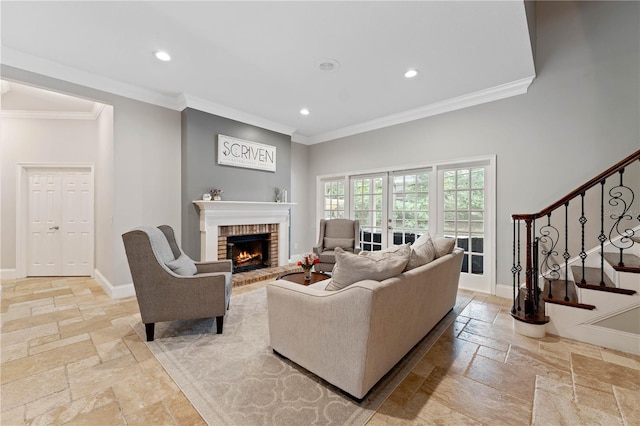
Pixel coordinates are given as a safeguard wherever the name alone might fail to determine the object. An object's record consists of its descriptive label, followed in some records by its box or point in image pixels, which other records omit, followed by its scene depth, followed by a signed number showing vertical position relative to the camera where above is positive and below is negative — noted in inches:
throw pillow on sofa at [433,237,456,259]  104.4 -13.5
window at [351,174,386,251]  199.8 +3.0
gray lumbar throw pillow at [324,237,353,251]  189.0 -22.8
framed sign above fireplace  177.2 +41.3
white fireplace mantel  164.7 -4.5
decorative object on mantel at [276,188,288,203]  209.3 +13.0
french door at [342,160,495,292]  152.7 +1.5
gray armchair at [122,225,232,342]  91.3 -27.5
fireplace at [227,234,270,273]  188.9 -30.2
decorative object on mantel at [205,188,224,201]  169.3 +11.2
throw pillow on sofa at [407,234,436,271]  83.3 -13.8
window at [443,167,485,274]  154.8 +0.3
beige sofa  62.1 -30.2
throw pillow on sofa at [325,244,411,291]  68.7 -14.9
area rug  61.0 -46.8
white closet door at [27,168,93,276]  182.5 -8.4
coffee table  123.0 -32.4
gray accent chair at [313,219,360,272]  188.7 -17.9
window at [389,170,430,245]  176.1 +4.4
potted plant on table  124.0 -25.2
